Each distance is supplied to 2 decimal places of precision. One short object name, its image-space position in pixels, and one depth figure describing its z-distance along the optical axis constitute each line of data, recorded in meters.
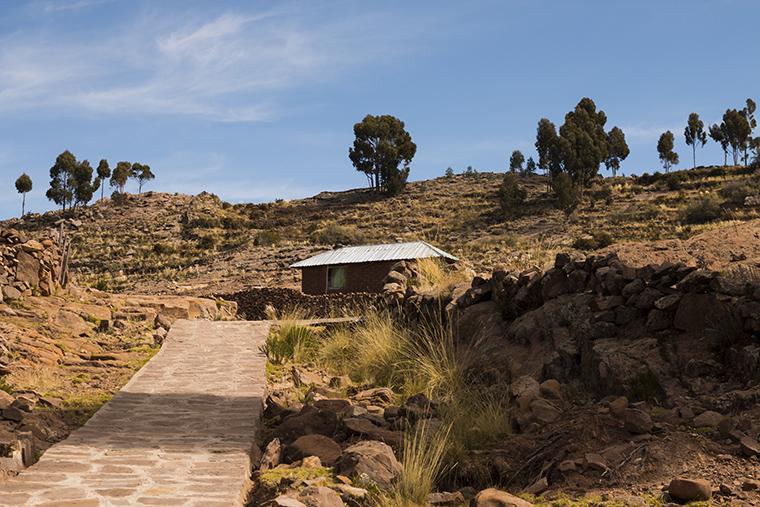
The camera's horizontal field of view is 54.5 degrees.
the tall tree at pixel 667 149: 70.81
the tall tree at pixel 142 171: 80.69
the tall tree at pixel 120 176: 75.88
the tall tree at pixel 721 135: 68.82
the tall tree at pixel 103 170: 73.53
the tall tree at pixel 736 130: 66.94
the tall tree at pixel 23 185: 73.00
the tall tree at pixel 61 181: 69.44
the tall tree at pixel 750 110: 69.12
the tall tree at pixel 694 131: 74.81
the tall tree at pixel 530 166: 79.00
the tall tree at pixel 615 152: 69.38
